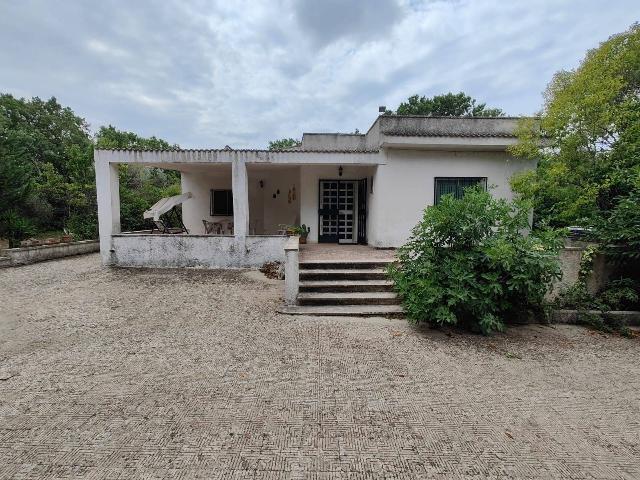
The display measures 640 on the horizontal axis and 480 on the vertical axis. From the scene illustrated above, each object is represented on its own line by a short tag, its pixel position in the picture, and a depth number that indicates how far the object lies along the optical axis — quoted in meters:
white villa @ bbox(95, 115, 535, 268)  8.57
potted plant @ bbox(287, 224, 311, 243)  9.52
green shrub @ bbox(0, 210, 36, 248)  11.90
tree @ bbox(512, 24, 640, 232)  6.42
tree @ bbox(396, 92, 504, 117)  30.48
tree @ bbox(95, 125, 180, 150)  28.65
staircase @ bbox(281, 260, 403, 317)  5.57
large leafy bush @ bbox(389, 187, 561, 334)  4.53
